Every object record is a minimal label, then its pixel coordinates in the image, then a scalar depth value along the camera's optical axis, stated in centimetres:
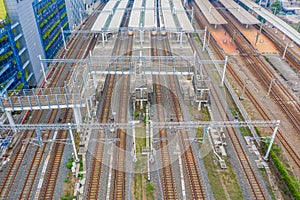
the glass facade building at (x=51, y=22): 4625
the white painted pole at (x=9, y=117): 3138
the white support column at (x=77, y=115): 3166
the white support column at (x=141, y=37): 5474
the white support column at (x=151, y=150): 2967
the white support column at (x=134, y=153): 2952
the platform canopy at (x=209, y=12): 6803
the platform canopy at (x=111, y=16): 5925
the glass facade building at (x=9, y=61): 3445
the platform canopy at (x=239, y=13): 6688
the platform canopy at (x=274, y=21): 5652
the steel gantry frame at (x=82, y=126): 2581
